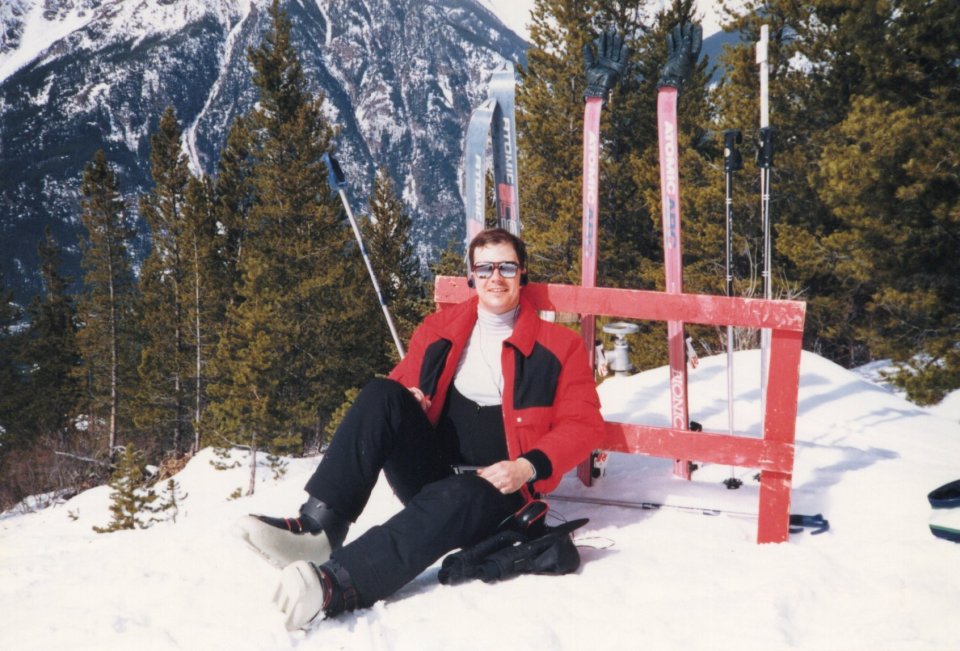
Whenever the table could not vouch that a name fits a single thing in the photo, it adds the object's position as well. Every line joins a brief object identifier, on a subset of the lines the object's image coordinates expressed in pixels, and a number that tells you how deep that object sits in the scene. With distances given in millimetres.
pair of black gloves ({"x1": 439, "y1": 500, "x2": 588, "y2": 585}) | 2096
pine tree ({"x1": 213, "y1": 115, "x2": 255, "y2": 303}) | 21828
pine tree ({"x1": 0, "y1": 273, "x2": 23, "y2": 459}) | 27750
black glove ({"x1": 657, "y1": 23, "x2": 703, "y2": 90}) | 3668
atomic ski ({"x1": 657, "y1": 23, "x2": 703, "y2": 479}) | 3508
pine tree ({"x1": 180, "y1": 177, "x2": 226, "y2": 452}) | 20344
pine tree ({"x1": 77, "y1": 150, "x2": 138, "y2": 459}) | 22625
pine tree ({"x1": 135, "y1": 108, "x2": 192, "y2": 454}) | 20969
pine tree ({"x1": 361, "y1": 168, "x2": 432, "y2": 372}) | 21141
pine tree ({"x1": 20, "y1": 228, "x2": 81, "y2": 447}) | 28308
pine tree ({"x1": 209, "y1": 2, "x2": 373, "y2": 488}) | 16484
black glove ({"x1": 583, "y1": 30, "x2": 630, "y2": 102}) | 3885
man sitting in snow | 1886
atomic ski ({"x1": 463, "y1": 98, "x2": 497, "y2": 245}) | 4480
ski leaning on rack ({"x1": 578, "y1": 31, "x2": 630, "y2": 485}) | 3799
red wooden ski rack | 2445
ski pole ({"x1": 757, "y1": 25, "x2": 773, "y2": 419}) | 3520
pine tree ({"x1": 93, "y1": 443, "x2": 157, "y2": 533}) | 10602
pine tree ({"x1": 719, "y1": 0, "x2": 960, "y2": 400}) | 7758
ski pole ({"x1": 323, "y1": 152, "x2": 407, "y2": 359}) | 4758
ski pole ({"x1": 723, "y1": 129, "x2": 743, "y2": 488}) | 3609
